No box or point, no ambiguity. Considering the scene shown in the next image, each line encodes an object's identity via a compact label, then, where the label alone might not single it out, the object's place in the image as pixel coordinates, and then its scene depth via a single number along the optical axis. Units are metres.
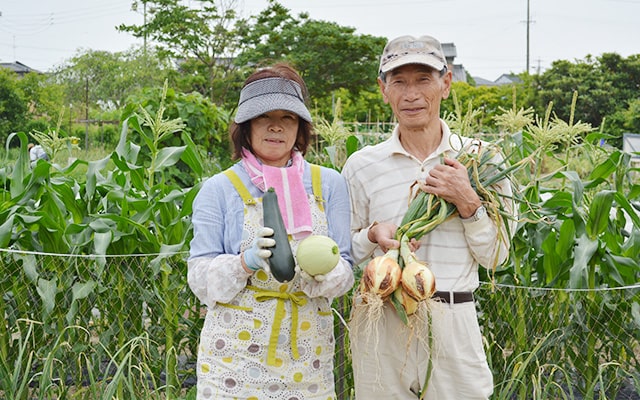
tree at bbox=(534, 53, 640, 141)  26.61
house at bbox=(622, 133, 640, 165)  13.53
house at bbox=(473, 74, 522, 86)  65.88
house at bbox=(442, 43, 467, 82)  61.12
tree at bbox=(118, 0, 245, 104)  20.89
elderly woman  1.83
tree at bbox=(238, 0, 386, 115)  23.12
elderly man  1.90
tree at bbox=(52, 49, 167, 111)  28.92
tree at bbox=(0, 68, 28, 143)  19.38
